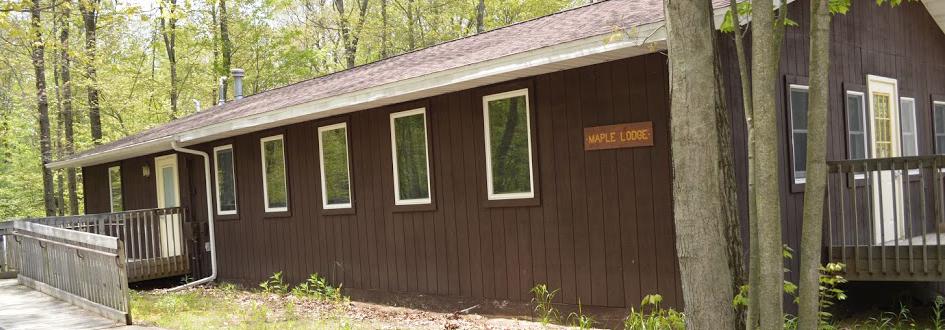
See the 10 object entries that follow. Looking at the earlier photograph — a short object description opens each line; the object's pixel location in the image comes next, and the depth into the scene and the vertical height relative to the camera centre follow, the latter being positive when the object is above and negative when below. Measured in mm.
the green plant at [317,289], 10680 -1654
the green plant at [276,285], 11766 -1703
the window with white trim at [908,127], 9648 +67
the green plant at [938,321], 6397 -1491
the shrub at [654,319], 5886 -1385
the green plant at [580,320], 7285 -1546
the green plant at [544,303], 7926 -1466
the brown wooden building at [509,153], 7125 +30
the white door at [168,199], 13906 -436
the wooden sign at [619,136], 6992 +120
